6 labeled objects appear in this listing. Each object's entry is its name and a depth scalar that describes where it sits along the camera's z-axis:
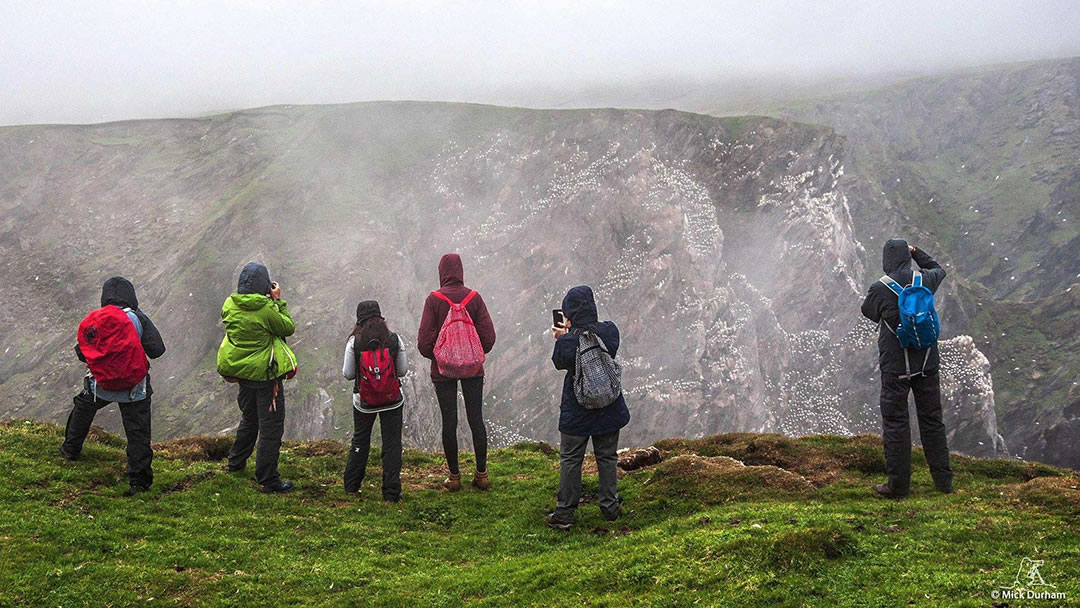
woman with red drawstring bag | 14.30
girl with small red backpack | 13.67
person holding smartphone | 12.12
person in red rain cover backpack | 12.91
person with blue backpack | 12.53
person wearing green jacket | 13.74
